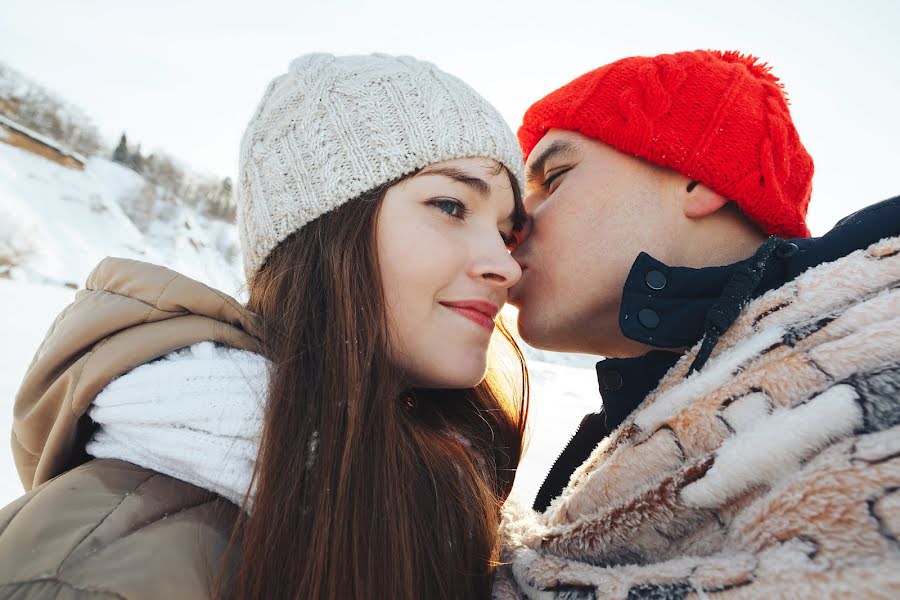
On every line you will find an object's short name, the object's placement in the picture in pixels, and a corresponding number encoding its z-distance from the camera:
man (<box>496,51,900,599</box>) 0.32
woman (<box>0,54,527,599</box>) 0.38
